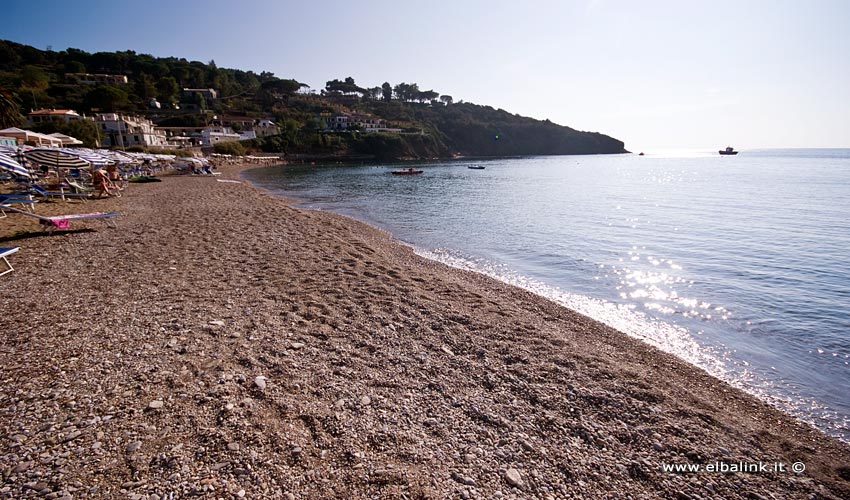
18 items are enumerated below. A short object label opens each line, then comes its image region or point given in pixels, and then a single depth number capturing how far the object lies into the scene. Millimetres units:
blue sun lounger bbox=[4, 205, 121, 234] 11320
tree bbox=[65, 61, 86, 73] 120438
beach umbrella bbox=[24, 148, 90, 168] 18359
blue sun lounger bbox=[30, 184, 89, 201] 17022
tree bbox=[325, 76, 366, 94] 189750
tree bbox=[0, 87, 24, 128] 30953
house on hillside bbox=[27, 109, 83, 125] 62153
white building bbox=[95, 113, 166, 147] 65500
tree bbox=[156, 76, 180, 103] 111500
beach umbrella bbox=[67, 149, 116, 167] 22403
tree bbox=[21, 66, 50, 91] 87994
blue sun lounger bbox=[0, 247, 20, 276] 8156
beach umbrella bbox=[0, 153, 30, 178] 12125
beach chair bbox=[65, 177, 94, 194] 19844
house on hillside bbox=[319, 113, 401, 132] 128125
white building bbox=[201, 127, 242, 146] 83000
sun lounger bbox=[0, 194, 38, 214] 13326
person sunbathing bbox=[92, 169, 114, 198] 21094
